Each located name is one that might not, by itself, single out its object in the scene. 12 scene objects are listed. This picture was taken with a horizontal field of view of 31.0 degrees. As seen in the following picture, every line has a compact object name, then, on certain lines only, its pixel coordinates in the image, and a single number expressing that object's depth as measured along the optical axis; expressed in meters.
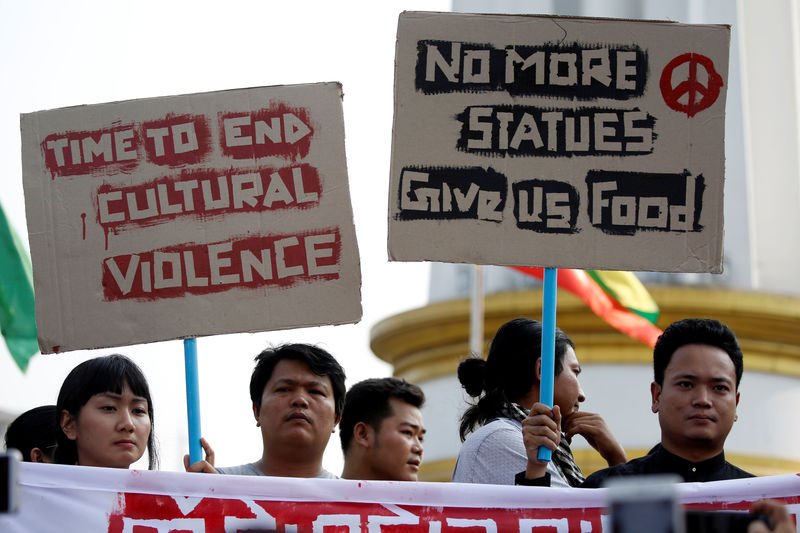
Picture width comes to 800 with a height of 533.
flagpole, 11.93
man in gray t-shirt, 4.70
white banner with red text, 3.95
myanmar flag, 10.61
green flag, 7.93
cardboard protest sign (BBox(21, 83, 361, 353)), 4.57
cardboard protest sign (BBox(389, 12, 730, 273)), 4.40
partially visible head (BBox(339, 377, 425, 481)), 5.50
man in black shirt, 4.20
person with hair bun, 4.34
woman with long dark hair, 4.53
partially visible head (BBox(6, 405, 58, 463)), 5.17
